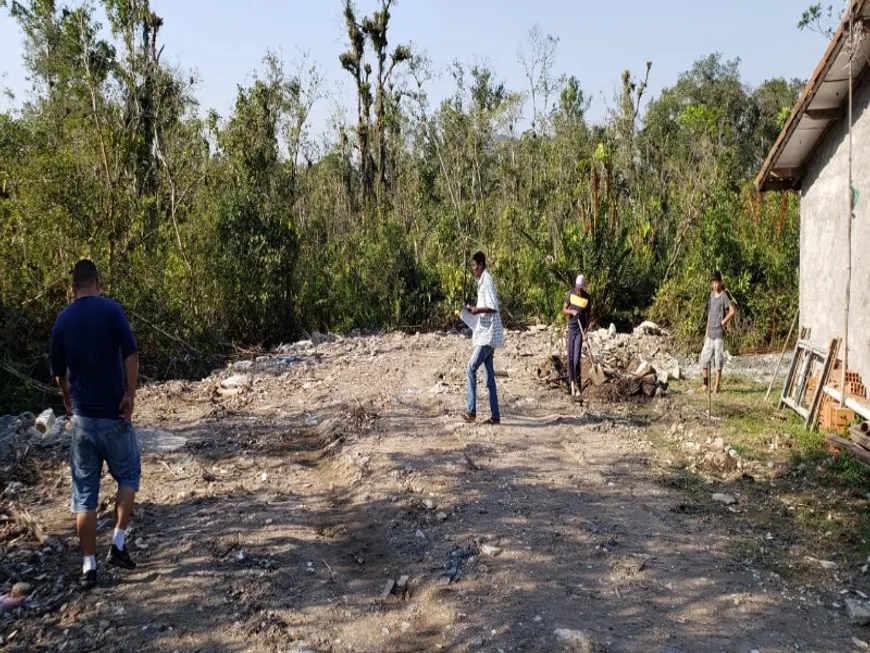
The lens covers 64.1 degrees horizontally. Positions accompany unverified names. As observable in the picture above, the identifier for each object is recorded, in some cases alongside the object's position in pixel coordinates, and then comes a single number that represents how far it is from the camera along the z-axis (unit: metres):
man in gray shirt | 9.48
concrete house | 7.30
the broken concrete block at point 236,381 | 10.77
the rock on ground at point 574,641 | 3.55
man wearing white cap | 9.17
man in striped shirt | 7.38
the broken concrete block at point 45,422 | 7.72
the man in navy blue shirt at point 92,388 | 4.18
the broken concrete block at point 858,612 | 3.91
